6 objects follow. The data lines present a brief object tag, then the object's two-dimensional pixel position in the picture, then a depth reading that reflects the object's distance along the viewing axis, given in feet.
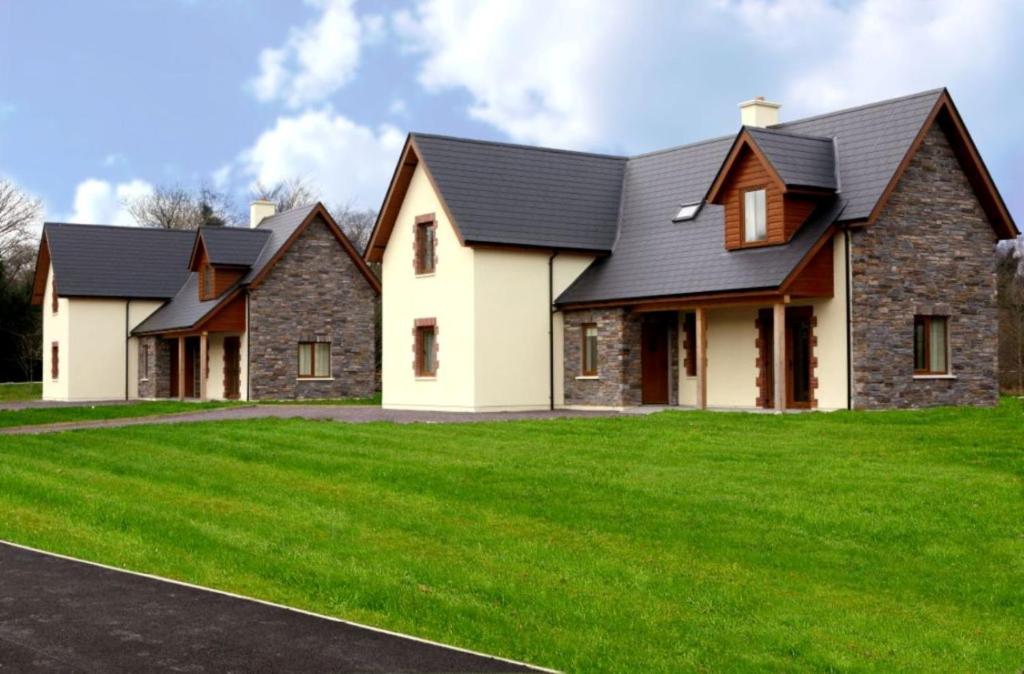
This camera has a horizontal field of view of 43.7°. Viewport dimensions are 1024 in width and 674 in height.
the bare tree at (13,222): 242.78
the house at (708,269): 87.20
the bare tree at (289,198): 282.56
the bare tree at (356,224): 263.06
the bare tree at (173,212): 276.62
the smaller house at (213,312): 136.67
